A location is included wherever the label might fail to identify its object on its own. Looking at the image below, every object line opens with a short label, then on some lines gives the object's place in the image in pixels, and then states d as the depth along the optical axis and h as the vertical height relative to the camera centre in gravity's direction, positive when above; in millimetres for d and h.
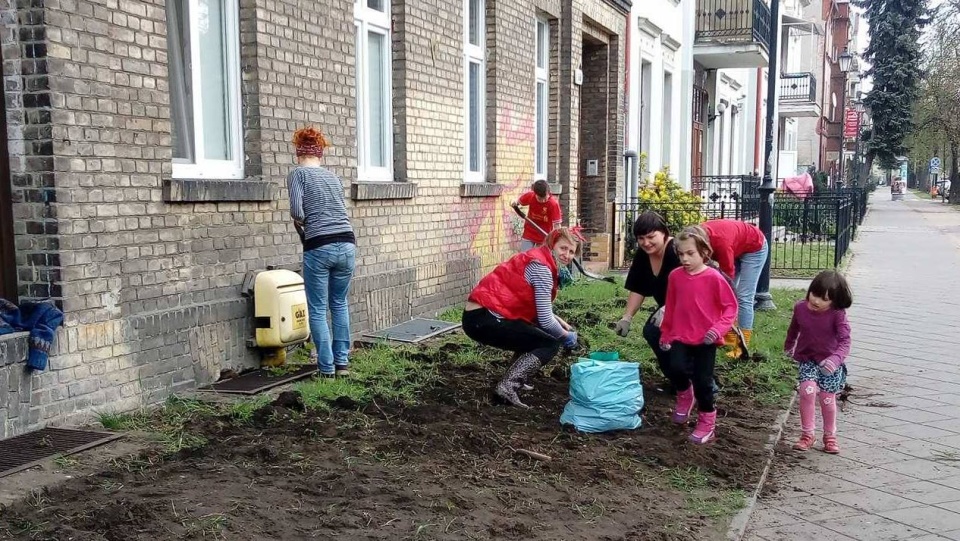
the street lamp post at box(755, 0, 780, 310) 9906 +50
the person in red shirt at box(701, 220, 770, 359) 6878 -692
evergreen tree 53531 +7239
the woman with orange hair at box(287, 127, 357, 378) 6039 -346
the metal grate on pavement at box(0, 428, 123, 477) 4258 -1379
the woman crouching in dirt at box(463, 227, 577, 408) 5422 -876
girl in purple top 5059 -1022
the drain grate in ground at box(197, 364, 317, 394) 5891 -1417
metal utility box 6324 -930
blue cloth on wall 4668 -754
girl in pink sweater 5004 -818
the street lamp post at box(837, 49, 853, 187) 34725 +4874
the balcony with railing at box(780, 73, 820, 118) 34844 +3553
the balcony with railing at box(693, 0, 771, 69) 20391 +3636
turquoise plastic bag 5145 -1307
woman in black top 5621 -623
